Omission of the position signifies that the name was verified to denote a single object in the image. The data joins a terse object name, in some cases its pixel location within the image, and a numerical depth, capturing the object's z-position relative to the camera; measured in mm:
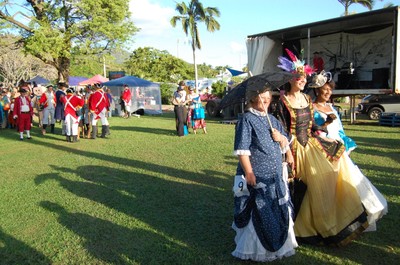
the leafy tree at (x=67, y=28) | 18594
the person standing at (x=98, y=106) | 11047
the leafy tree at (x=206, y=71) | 61075
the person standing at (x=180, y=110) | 11211
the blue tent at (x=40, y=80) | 35031
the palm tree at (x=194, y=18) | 30969
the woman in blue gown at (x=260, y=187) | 3047
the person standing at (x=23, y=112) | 11758
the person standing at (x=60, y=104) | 12172
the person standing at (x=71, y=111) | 10711
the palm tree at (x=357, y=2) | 26531
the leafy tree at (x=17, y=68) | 38178
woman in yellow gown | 3406
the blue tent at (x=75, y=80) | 35644
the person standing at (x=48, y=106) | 13195
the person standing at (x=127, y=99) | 19656
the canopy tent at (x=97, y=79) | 29294
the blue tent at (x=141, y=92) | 20906
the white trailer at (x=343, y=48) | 12602
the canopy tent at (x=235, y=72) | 23681
